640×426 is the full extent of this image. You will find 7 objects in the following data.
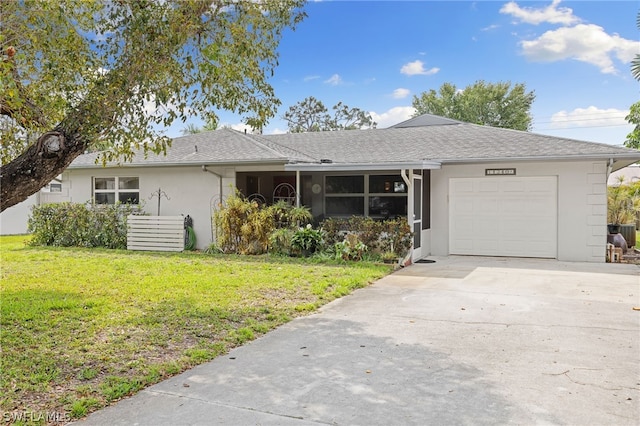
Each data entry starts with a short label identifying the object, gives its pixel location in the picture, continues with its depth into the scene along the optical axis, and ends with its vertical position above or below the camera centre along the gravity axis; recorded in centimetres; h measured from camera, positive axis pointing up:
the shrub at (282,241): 1145 -78
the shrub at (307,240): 1124 -73
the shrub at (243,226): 1177 -40
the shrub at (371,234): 1052 -57
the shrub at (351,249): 1068 -90
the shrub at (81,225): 1369 -45
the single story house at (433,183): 1099 +76
